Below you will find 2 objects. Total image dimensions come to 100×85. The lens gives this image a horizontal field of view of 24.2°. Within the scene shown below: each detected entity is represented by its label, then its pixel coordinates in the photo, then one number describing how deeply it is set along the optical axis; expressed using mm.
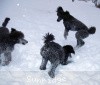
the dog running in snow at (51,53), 8008
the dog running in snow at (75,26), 11070
